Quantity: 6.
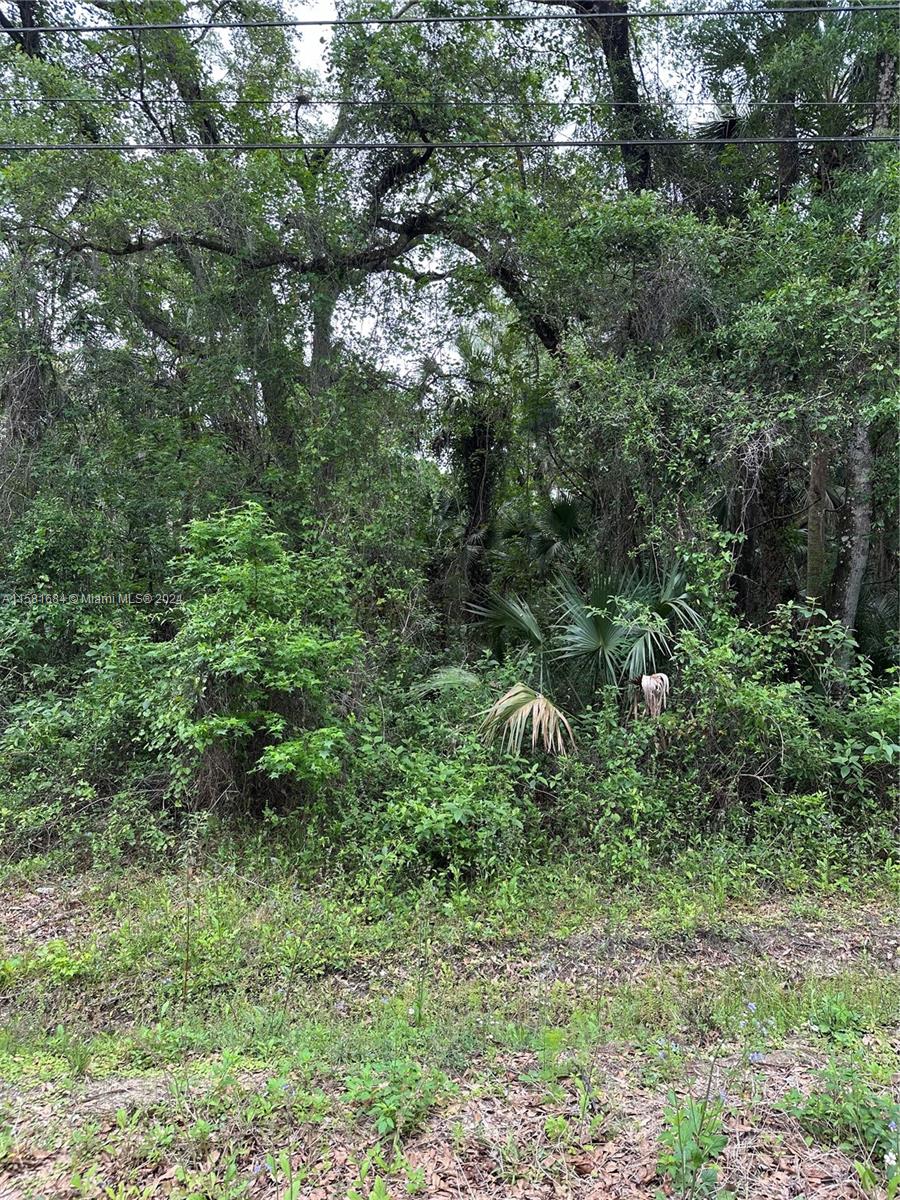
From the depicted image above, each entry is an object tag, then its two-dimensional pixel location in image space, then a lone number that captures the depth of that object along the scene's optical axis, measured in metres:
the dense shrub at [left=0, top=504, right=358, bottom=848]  5.10
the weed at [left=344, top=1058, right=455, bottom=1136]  2.45
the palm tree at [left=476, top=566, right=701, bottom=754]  5.49
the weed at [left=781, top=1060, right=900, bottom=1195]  2.18
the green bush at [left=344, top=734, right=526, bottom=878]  4.74
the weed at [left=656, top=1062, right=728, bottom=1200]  2.15
